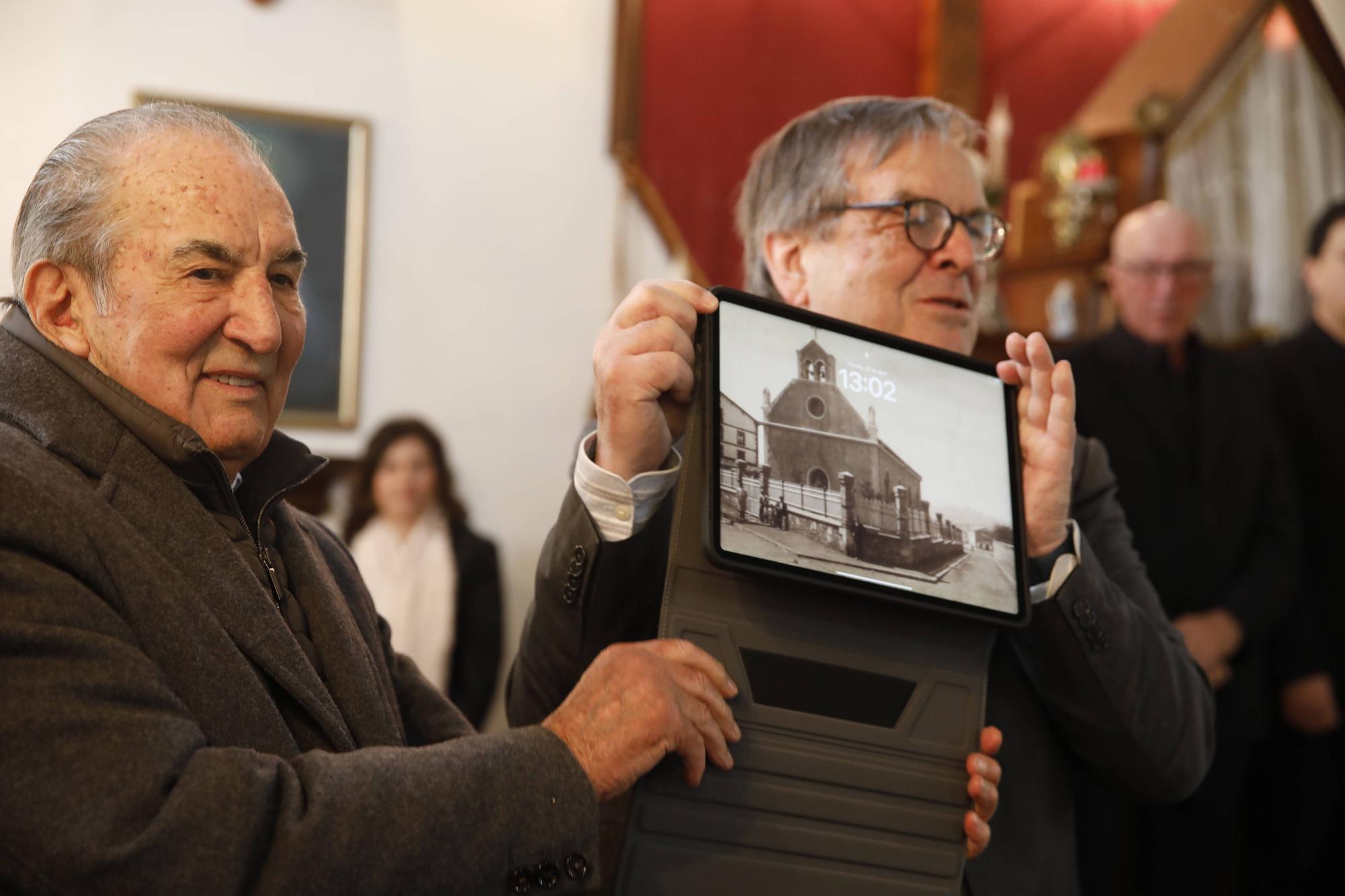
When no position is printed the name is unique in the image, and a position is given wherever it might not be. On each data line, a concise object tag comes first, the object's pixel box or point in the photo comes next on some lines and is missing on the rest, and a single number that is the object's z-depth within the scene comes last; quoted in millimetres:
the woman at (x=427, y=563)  4117
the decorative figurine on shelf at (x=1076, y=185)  4629
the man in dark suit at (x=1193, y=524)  2955
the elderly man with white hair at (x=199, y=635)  996
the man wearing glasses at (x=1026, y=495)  1414
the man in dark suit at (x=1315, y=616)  3291
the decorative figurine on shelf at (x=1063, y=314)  4582
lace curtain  4559
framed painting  4461
